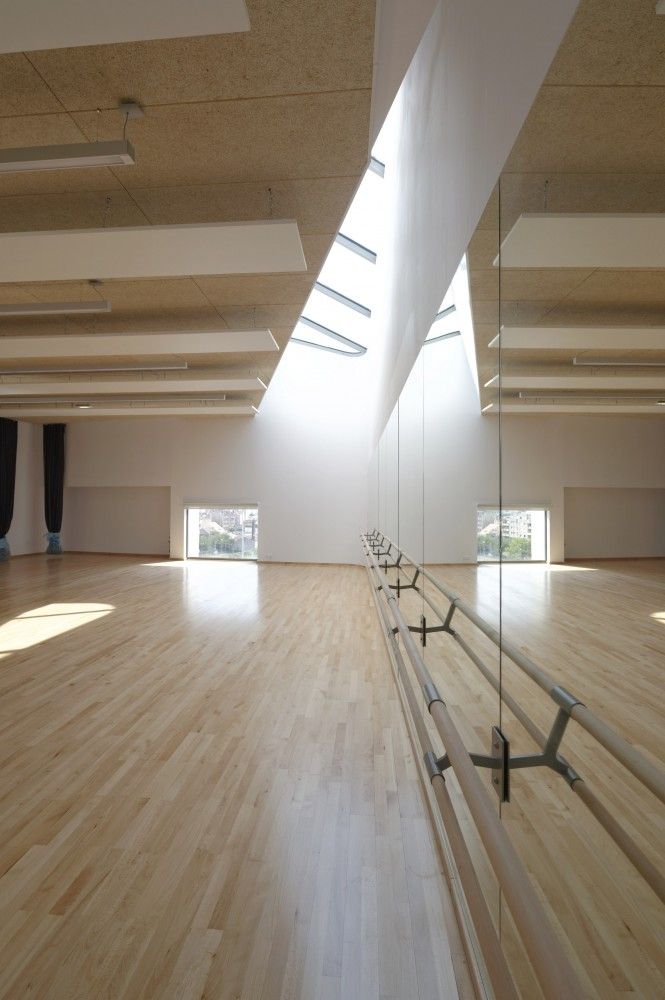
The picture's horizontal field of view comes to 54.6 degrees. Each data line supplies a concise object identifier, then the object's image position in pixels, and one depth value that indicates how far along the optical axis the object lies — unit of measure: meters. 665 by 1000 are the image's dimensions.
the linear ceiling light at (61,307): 5.97
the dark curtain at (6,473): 14.70
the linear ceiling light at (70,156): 3.29
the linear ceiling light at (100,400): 11.72
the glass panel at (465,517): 1.34
